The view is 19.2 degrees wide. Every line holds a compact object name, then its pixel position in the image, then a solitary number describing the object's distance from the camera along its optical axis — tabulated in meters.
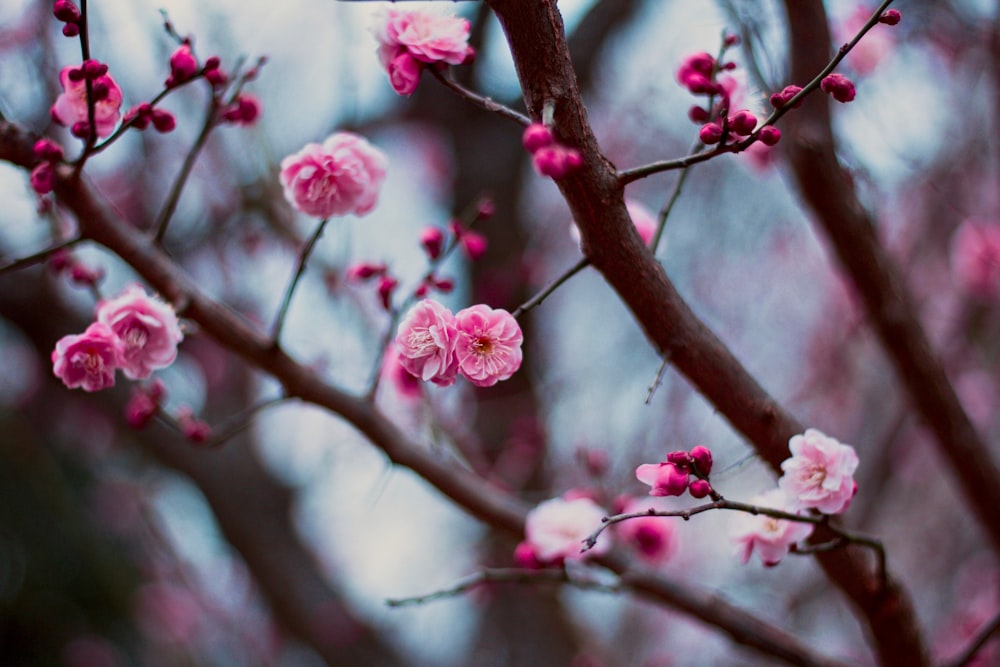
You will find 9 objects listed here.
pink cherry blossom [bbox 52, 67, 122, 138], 1.07
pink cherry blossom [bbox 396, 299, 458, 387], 1.01
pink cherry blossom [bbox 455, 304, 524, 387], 1.02
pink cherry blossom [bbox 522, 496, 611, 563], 1.12
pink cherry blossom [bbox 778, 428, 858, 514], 1.03
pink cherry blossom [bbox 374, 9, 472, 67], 1.03
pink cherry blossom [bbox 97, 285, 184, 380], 1.06
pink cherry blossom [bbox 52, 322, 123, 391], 1.05
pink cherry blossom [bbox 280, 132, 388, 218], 1.08
